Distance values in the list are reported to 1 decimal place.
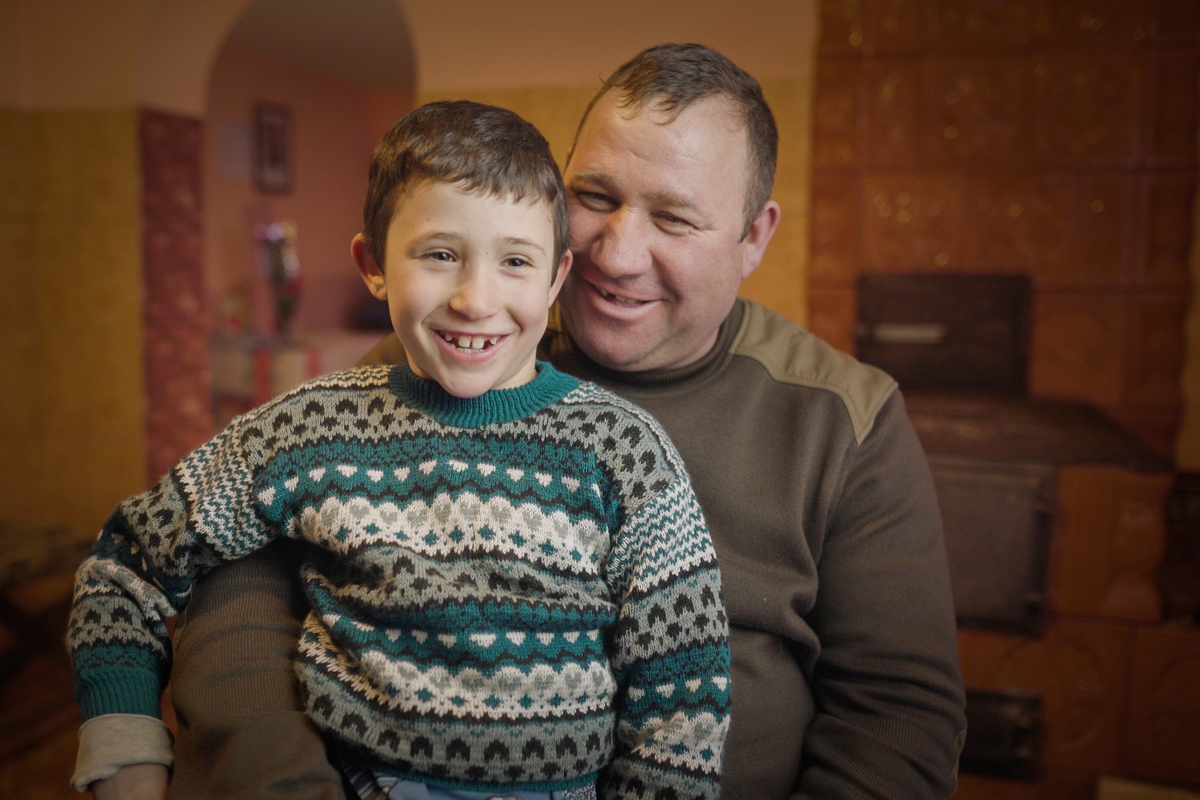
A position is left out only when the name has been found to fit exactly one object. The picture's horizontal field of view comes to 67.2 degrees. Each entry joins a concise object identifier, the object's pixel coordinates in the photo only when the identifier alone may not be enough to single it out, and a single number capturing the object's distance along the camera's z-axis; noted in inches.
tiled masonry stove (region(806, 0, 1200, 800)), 93.9
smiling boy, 37.8
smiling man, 48.6
